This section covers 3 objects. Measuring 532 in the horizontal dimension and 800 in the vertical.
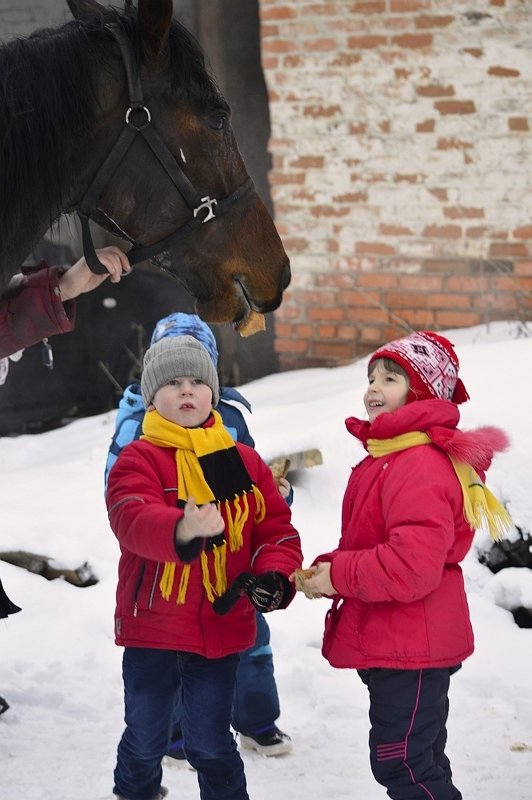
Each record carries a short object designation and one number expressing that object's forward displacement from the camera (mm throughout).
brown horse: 4562
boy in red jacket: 4662
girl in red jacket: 4362
